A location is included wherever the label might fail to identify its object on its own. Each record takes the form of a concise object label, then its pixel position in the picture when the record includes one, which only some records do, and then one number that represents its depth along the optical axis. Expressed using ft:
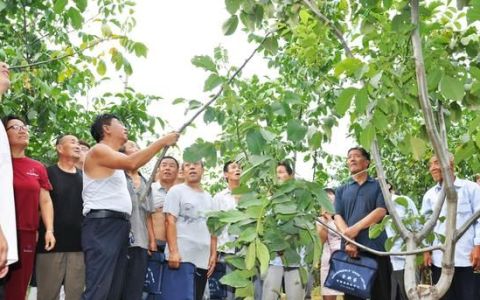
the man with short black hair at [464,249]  17.97
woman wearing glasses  14.87
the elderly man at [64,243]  16.08
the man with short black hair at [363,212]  18.43
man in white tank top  14.55
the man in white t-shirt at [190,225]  18.31
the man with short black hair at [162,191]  19.44
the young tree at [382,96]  7.41
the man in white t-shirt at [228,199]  22.01
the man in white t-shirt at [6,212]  8.23
